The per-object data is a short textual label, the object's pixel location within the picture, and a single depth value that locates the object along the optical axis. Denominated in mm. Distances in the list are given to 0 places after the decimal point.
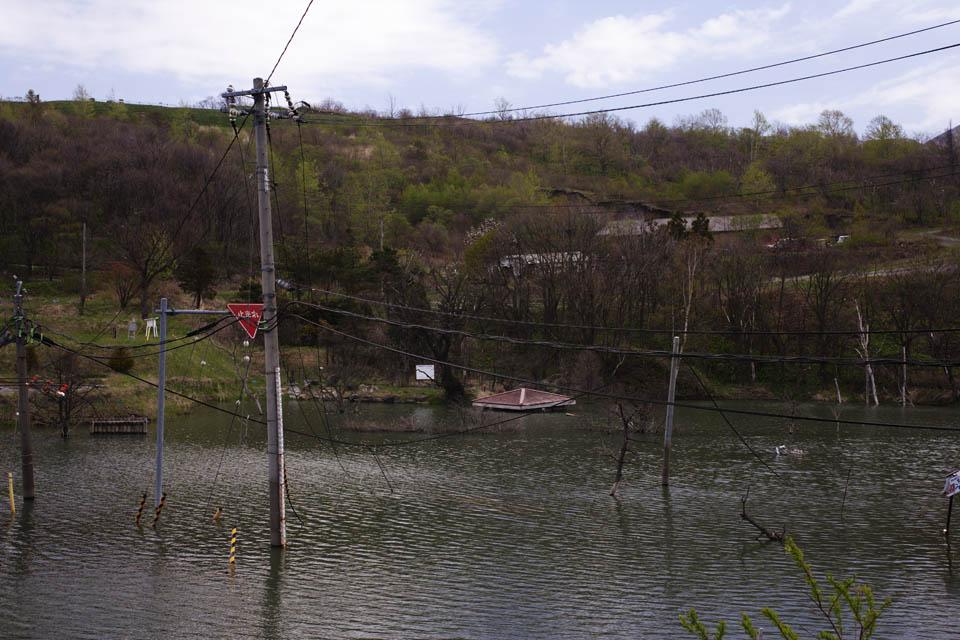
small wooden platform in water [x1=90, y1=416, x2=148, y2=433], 38531
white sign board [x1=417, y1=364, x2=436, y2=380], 53181
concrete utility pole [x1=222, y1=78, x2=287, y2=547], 16812
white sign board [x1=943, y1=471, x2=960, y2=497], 17984
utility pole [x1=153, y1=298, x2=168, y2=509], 20000
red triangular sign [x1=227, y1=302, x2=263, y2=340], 17703
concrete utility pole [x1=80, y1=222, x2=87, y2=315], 59178
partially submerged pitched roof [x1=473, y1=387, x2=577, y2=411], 47031
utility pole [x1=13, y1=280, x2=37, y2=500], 21531
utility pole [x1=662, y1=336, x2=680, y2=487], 23731
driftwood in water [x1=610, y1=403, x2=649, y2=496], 38347
